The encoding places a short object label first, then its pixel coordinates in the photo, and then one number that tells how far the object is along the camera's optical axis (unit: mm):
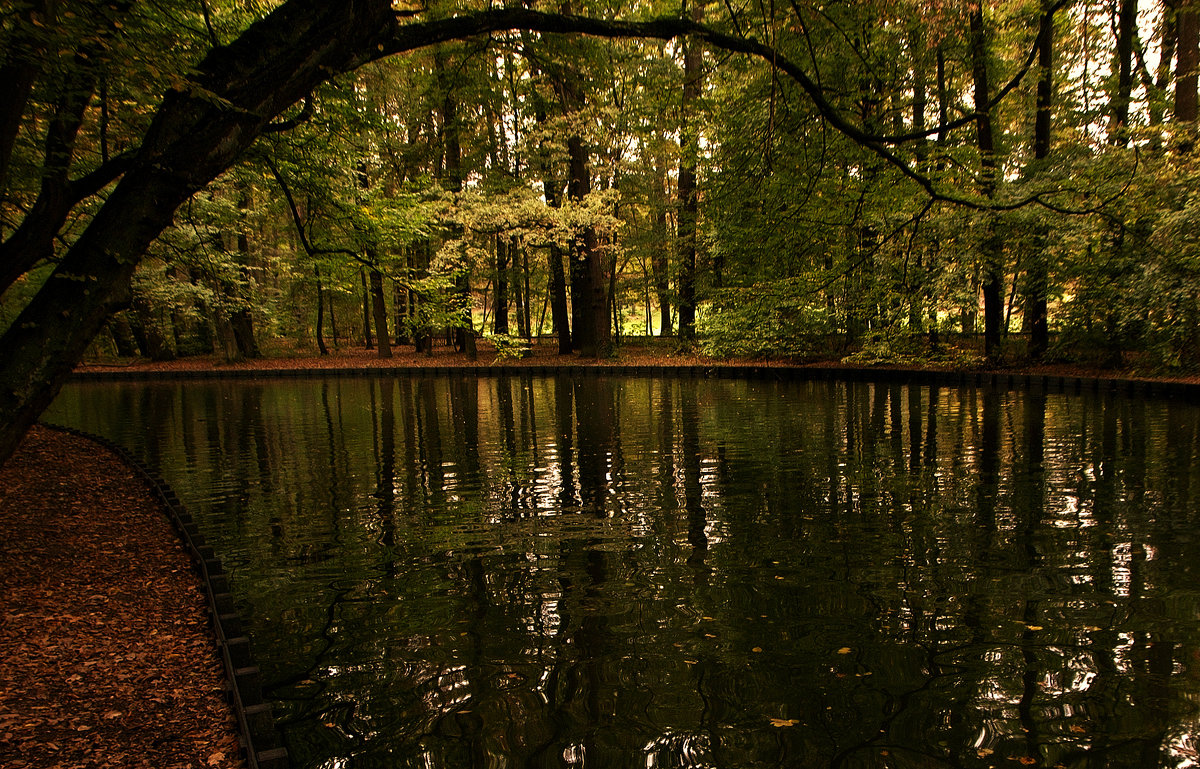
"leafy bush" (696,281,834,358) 25172
